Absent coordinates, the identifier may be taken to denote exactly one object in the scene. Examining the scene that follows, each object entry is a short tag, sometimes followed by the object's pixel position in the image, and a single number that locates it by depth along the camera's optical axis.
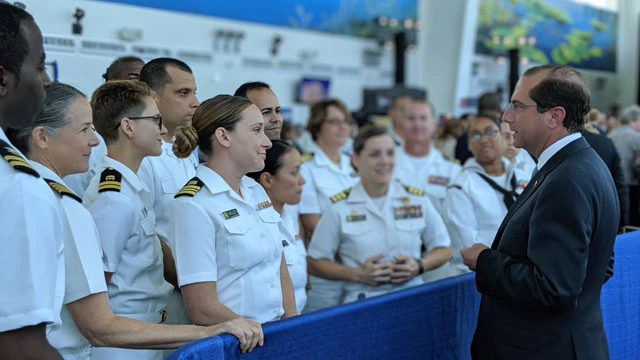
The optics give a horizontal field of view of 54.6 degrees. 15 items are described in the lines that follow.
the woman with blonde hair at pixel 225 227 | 1.83
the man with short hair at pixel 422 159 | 4.24
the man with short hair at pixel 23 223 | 1.16
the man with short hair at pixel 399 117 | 4.52
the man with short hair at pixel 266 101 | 2.45
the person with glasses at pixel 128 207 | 1.94
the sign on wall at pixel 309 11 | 9.93
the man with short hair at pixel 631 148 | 7.28
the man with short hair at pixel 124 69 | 2.37
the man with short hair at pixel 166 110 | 2.32
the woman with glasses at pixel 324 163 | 3.74
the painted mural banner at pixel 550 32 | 14.46
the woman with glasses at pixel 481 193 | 3.18
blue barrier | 1.76
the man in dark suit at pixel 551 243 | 1.72
